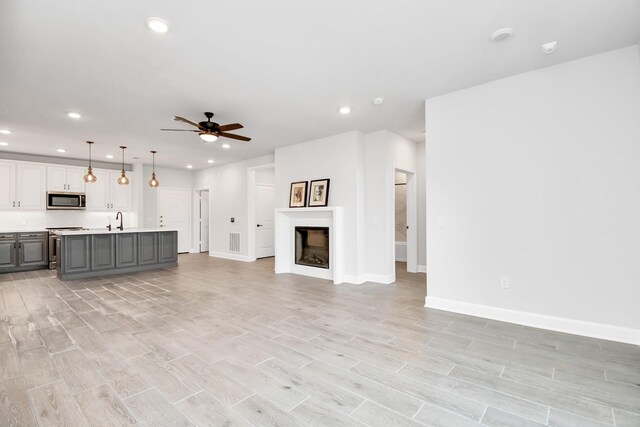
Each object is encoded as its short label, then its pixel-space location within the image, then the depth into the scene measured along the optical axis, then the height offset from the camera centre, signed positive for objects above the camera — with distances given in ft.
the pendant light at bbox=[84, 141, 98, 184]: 20.16 +2.96
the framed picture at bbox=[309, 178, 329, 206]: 18.78 +1.62
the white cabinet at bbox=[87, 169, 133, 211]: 25.95 +2.40
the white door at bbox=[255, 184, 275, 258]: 28.17 -0.18
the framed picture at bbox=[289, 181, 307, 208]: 19.89 +1.57
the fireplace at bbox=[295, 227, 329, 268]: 19.39 -1.96
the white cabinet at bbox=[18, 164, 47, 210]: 22.56 +2.65
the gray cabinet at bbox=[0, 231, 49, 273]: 20.72 -2.18
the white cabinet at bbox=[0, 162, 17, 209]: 21.80 +2.65
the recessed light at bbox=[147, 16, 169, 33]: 7.77 +5.24
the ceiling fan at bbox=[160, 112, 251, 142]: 13.58 +4.19
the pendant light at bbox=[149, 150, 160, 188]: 23.60 +2.99
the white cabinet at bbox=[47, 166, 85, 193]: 23.85 +3.43
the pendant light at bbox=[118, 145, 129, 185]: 21.67 +2.97
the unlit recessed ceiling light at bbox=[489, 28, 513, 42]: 8.29 +5.17
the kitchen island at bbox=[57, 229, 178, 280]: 18.67 -2.21
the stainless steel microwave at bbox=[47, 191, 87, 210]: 23.54 +1.63
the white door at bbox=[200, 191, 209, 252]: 33.19 -0.24
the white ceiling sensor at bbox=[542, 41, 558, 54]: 8.97 +5.17
